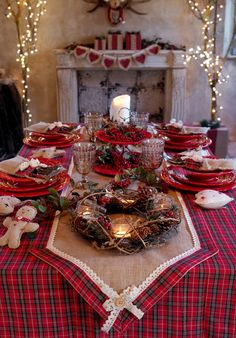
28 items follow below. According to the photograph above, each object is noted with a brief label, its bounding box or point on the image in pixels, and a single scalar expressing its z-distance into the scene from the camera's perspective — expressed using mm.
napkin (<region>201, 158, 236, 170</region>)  1456
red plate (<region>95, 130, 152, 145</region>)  1561
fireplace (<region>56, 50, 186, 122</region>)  4098
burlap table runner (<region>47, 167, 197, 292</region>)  917
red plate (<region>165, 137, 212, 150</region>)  1942
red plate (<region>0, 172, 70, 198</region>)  1340
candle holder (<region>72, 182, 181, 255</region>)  996
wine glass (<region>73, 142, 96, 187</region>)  1396
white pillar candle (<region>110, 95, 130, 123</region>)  2076
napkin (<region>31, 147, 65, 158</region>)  1792
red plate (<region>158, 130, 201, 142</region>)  2002
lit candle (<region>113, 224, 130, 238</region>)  1005
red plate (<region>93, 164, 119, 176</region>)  1563
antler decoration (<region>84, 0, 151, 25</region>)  3965
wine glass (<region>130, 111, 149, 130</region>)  2000
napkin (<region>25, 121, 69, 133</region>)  2156
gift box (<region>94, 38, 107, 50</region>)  4027
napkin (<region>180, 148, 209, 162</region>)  1526
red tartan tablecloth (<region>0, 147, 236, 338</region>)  934
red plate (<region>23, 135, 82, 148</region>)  2004
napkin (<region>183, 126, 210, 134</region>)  2099
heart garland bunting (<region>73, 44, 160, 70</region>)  4016
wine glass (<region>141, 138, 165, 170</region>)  1491
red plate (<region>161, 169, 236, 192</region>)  1375
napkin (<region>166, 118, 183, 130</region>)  2133
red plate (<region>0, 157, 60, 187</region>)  1374
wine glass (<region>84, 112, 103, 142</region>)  1946
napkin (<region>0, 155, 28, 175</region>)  1445
